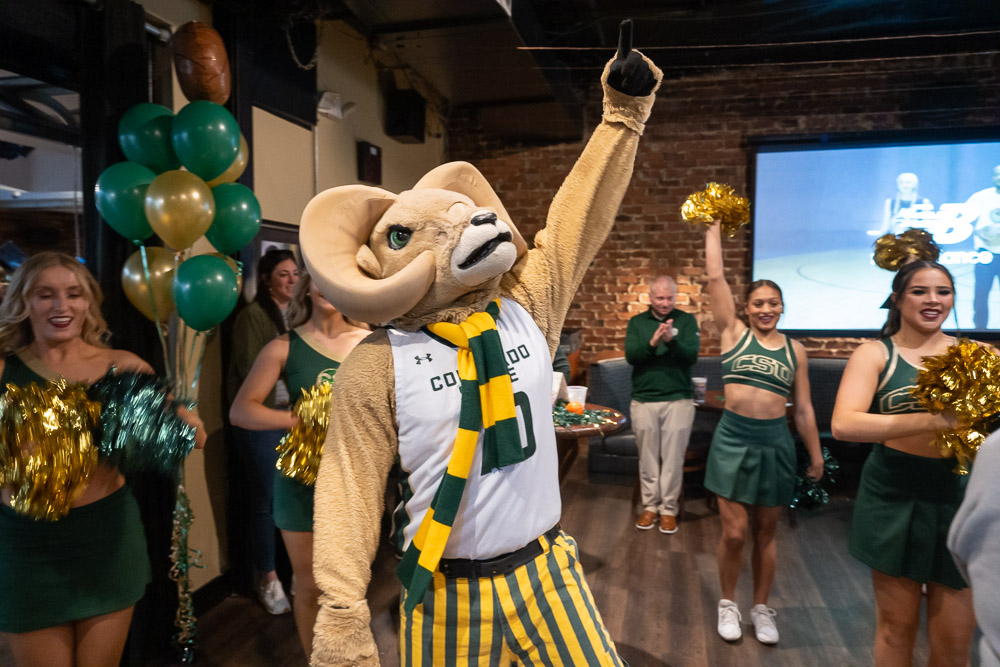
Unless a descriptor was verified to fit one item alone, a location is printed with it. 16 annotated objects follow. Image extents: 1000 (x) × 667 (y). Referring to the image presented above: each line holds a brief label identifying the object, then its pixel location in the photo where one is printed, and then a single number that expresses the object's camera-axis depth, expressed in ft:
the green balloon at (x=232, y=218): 8.07
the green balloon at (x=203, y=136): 7.43
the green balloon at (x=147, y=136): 7.57
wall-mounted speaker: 15.74
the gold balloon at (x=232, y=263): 8.07
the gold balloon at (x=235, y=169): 8.21
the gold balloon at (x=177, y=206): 7.18
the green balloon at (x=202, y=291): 7.43
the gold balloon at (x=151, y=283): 7.63
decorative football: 7.68
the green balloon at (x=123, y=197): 7.25
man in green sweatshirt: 12.94
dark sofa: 15.65
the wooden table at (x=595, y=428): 10.05
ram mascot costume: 4.02
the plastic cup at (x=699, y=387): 14.19
